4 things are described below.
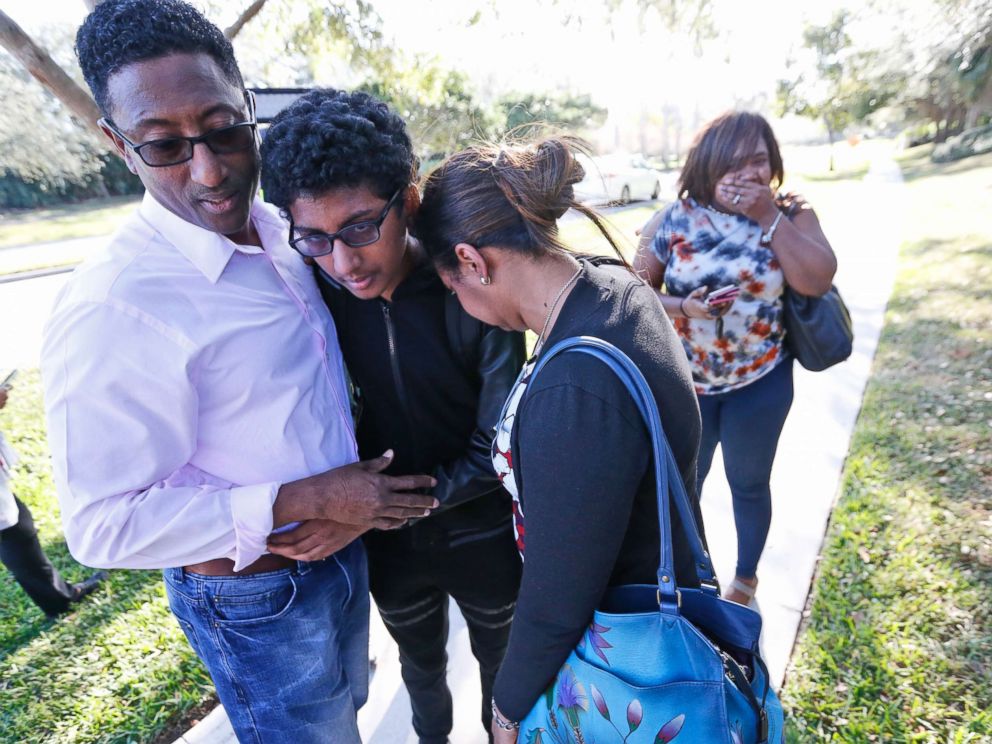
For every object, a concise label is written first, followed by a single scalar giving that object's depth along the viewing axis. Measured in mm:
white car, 15994
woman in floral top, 2164
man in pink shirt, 1161
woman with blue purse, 999
